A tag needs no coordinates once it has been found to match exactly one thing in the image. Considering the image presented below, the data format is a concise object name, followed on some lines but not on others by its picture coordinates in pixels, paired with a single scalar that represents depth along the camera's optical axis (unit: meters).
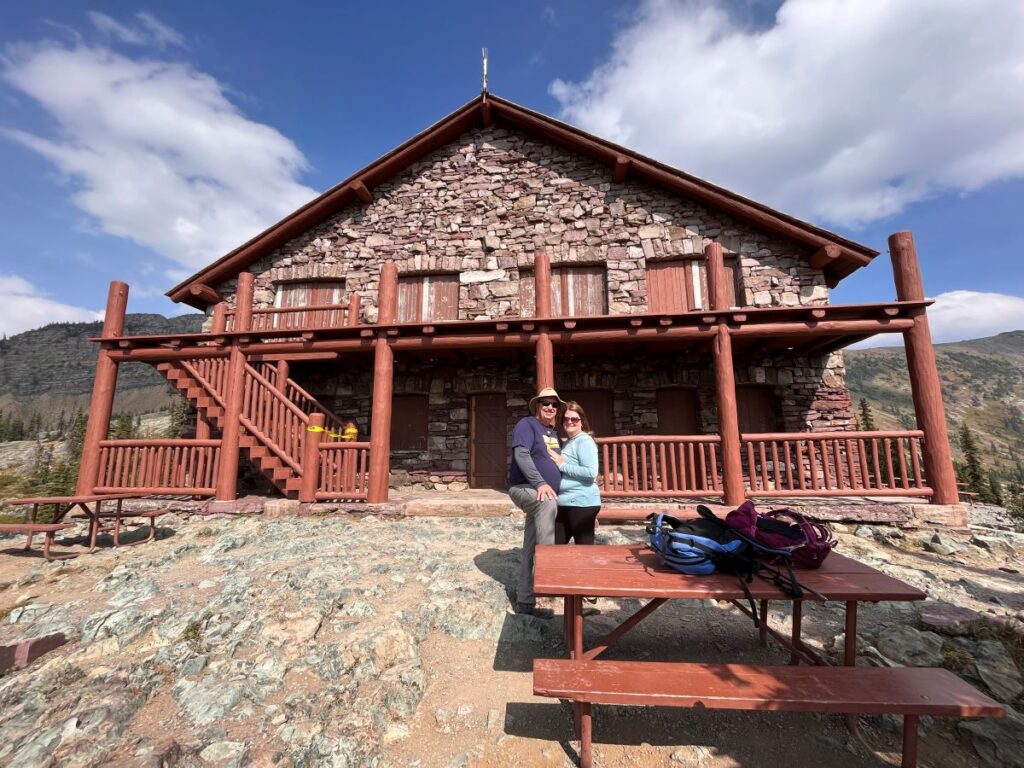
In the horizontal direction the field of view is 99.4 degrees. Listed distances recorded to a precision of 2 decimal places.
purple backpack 2.71
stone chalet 7.15
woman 3.50
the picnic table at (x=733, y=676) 2.00
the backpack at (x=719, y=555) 2.52
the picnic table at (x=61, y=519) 5.18
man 3.46
